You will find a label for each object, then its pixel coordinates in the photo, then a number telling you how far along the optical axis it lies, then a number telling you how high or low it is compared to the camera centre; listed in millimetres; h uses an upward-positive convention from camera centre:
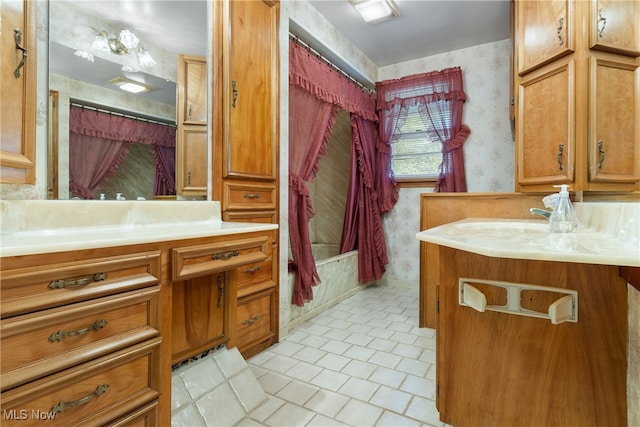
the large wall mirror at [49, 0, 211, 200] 1331 +645
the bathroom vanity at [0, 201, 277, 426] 814 -274
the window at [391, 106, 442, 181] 3566 +706
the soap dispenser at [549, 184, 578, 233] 1323 -18
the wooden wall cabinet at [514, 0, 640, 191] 1675 +643
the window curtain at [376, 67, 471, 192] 3385 +1136
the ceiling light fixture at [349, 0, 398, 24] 2560 +1683
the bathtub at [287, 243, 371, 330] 2582 -719
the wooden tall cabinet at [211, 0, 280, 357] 1890 +475
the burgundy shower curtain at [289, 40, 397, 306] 2490 +525
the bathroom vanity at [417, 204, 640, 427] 998 -407
